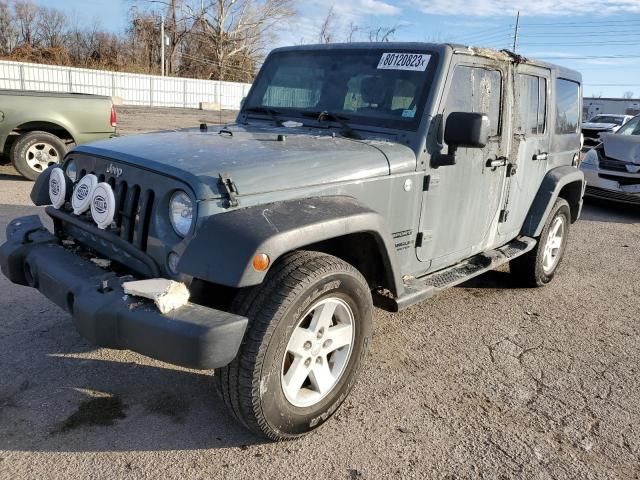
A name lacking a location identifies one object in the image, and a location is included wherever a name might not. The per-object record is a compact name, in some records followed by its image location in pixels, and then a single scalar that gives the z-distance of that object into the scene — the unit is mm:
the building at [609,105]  41816
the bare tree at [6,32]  40531
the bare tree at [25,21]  42062
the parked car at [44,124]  8109
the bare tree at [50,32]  43406
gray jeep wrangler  2340
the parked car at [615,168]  9297
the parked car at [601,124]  19172
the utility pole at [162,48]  38975
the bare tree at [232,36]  48969
